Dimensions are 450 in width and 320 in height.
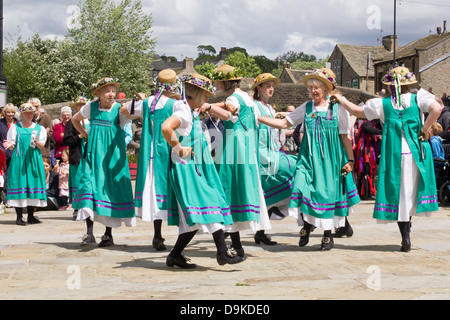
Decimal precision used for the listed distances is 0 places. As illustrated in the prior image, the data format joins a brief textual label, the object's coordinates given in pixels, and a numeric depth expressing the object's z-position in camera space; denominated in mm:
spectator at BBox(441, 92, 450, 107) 17141
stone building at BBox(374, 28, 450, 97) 49719
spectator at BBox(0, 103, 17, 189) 12609
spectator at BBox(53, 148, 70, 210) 12994
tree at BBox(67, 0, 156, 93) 41250
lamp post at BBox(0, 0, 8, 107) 15961
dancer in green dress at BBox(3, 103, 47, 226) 10727
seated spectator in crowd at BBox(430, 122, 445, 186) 12375
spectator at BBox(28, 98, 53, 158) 11262
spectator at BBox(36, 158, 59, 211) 12852
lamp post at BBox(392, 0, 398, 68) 30156
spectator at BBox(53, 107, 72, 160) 13422
